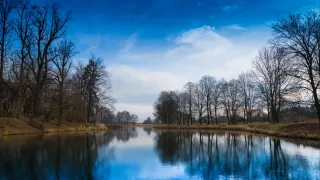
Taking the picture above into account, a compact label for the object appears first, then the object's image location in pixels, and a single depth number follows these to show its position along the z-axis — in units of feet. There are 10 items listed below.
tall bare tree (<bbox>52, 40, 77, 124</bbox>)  113.91
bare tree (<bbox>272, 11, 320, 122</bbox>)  81.25
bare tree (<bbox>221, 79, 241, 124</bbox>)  209.05
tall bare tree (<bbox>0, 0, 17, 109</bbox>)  82.99
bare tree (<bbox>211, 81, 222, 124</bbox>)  217.15
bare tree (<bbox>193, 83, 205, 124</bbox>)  228.63
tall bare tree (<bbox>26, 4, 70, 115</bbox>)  96.17
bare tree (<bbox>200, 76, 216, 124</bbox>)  222.07
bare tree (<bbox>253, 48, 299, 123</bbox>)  126.90
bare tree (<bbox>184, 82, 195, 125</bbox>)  238.68
